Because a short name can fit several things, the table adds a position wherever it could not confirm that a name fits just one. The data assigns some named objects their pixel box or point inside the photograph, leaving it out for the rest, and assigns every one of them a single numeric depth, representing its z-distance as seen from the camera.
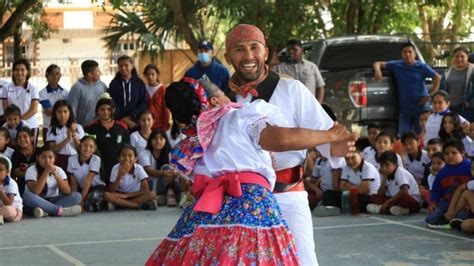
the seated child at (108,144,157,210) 12.32
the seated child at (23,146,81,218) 11.67
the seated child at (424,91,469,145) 12.62
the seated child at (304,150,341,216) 11.47
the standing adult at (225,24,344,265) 5.30
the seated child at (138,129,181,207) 12.96
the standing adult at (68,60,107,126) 13.38
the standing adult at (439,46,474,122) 13.57
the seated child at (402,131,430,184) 12.30
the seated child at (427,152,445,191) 11.22
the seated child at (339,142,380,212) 11.65
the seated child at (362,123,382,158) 12.60
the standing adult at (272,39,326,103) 13.48
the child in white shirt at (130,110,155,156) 13.18
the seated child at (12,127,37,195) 12.33
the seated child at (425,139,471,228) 10.47
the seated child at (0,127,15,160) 12.17
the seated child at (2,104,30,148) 12.62
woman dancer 4.70
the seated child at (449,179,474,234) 9.69
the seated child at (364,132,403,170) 12.26
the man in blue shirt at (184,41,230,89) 13.46
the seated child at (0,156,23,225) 11.09
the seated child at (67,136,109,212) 12.30
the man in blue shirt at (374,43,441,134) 13.87
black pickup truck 14.02
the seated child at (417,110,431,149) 12.96
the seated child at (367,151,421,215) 11.42
